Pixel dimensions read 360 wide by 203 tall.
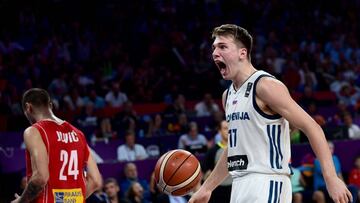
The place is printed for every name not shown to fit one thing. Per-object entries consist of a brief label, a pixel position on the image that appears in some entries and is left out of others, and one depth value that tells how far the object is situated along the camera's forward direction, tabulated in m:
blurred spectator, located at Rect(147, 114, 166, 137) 15.62
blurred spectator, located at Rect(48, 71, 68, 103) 16.58
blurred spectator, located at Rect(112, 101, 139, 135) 15.43
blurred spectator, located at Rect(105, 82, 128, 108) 17.20
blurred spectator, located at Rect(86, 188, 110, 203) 11.09
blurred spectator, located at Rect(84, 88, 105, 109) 16.86
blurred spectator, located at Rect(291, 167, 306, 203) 12.74
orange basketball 6.37
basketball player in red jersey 6.10
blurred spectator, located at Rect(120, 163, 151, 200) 12.23
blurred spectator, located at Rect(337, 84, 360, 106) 18.61
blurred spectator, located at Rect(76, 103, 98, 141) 14.84
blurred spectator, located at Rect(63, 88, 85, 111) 16.22
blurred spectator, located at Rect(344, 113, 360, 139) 15.41
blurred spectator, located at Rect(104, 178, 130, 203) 11.34
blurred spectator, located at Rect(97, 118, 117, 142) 14.73
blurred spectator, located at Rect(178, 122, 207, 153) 14.27
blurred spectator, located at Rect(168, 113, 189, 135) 15.37
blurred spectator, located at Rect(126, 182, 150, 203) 11.69
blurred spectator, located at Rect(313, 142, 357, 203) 12.54
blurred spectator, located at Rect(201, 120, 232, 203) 10.20
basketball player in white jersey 5.02
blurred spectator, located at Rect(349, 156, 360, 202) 13.76
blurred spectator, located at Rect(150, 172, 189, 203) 11.34
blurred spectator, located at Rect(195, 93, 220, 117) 17.08
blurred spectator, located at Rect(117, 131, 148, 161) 13.62
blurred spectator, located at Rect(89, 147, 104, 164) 12.95
